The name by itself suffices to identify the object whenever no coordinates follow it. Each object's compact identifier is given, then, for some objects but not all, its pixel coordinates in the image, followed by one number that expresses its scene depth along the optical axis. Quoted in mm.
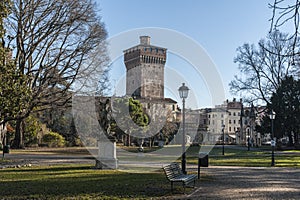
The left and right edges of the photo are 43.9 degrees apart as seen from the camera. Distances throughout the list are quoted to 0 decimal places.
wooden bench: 9516
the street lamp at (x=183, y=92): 14242
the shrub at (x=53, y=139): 41438
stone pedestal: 15938
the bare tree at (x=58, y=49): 27422
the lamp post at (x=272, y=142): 20469
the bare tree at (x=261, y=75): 44156
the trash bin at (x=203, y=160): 12948
